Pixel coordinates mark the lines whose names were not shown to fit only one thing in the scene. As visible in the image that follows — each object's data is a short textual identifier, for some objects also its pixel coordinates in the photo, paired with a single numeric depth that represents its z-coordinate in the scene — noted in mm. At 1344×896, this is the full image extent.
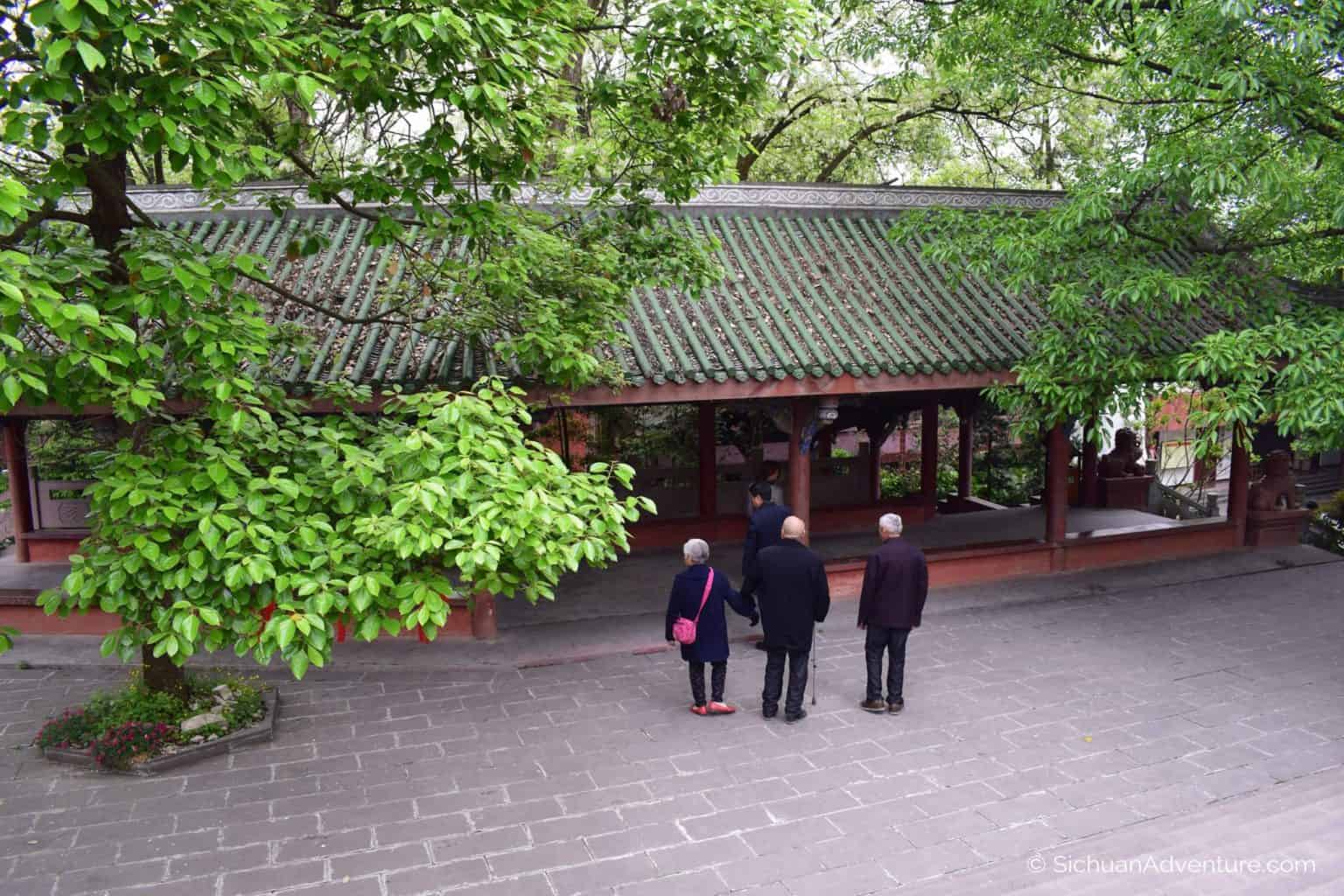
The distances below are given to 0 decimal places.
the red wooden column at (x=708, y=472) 12435
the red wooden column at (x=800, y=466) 9176
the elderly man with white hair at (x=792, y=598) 6371
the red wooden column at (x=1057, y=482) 10531
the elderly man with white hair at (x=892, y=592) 6574
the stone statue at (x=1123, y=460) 15297
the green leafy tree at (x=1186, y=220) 6410
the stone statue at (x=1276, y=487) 12133
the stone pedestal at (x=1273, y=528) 12031
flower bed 6078
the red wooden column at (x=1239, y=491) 11867
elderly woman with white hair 6520
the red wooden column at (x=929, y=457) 13398
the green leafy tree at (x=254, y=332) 4047
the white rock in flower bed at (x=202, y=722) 6324
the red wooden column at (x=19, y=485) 11156
